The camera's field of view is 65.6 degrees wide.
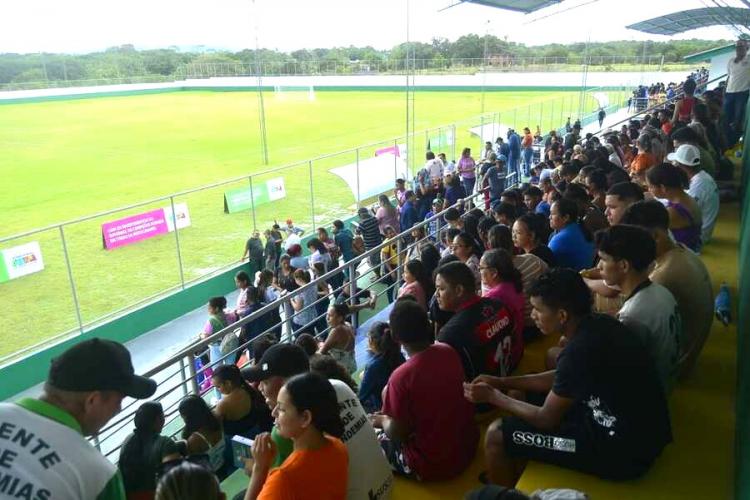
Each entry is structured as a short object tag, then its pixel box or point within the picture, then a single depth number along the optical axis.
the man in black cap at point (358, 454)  2.15
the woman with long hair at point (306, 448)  1.83
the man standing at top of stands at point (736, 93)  9.79
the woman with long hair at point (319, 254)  7.41
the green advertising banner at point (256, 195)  14.73
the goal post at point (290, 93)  58.97
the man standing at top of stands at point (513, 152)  15.70
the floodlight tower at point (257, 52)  17.61
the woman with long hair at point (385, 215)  9.51
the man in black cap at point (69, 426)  1.49
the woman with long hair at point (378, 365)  3.21
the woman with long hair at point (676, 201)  4.15
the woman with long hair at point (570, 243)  4.52
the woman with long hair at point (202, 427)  2.98
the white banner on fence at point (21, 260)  9.58
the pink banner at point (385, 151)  17.92
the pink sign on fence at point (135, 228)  13.03
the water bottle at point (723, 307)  3.98
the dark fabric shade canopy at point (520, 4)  14.58
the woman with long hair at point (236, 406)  3.30
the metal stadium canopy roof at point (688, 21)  18.69
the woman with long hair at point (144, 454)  2.44
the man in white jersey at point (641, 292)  2.58
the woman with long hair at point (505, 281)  3.45
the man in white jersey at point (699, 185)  5.14
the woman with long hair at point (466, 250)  4.48
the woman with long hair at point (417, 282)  4.33
